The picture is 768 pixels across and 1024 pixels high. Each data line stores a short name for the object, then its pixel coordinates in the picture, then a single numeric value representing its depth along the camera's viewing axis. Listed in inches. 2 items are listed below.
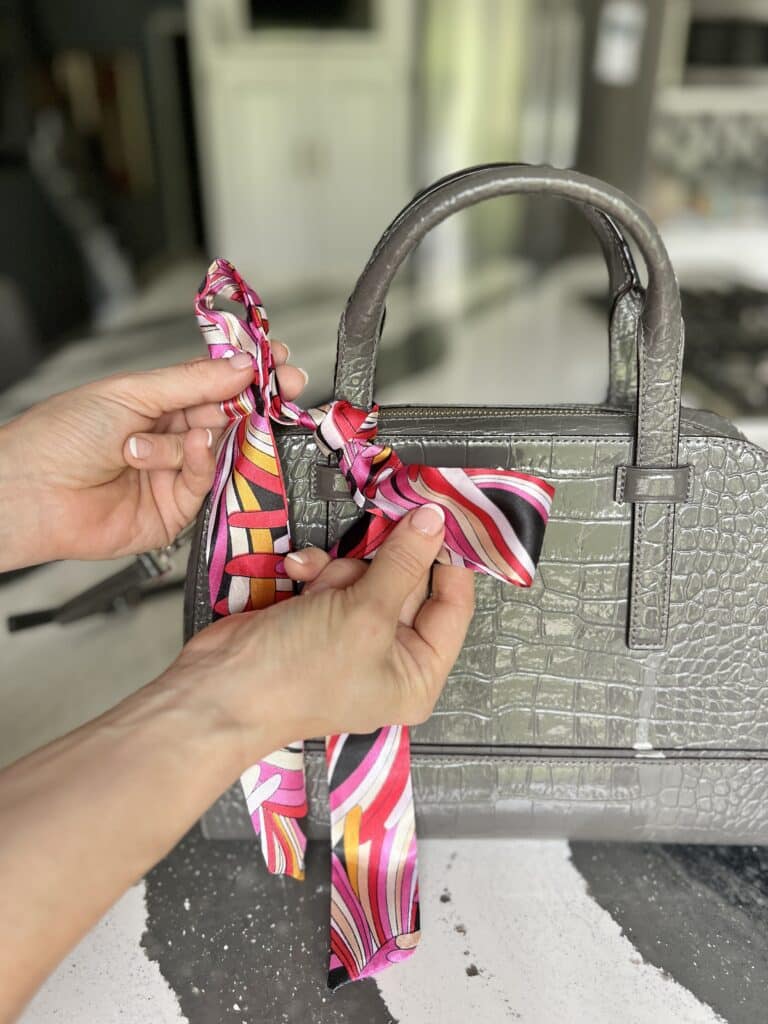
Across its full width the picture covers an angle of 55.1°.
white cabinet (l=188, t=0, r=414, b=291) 135.0
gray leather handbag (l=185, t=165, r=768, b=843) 20.4
